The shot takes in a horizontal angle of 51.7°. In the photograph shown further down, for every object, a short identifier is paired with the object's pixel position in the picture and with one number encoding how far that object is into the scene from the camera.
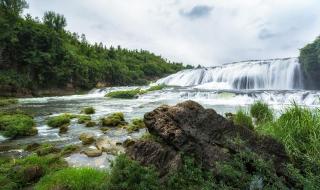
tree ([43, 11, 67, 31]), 76.81
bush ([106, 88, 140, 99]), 39.06
